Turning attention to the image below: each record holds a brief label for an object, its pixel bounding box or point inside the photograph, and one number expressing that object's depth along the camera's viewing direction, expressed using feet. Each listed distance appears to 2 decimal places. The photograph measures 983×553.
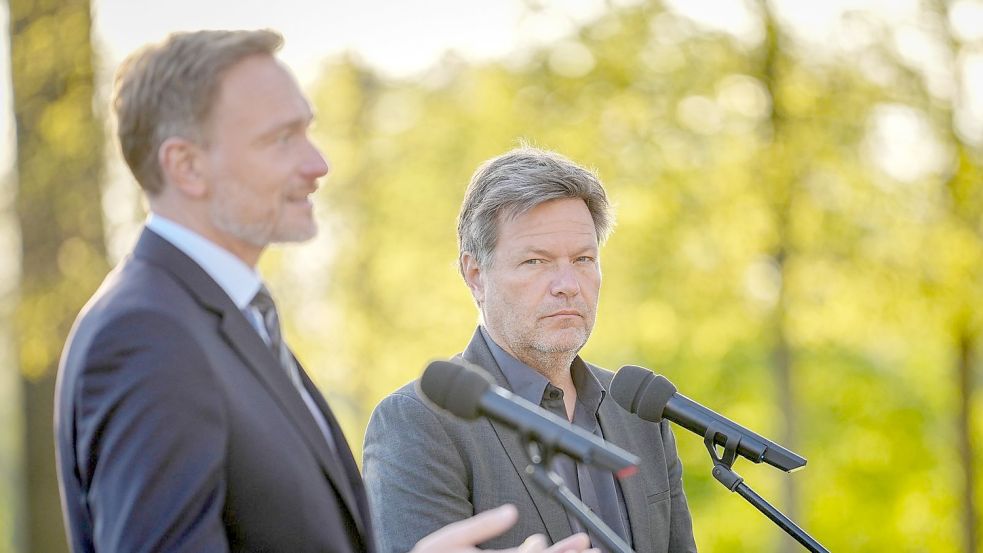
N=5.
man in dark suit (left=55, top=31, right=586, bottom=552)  13.50
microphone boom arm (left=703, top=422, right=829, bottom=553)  20.04
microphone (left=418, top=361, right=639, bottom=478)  15.24
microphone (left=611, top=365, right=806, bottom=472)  20.29
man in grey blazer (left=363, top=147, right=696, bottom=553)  24.03
